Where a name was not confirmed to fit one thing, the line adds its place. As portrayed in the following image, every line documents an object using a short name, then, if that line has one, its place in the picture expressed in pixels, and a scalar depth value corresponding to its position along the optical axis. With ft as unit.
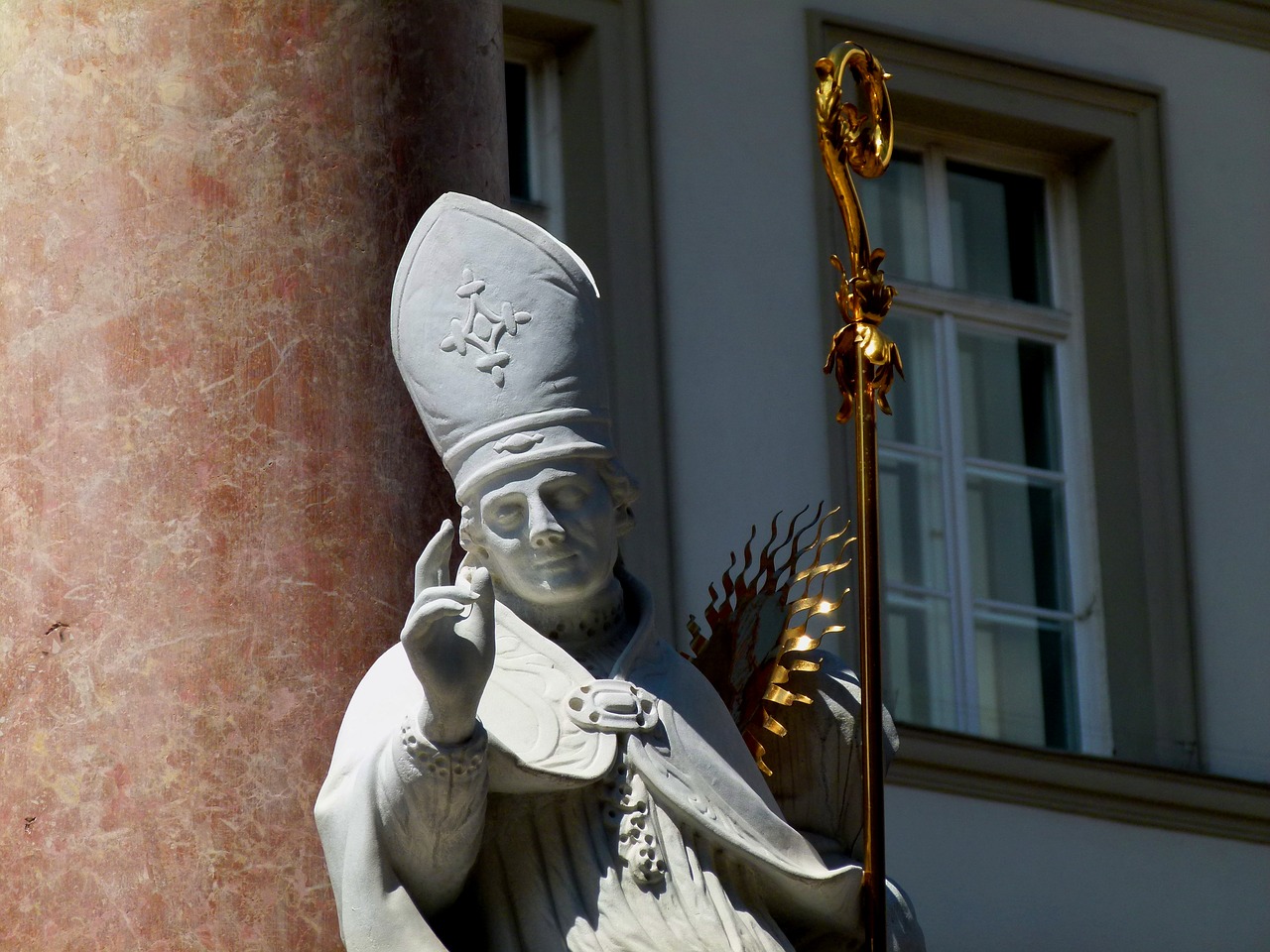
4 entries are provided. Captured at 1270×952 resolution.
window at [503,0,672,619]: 73.56
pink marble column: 34.78
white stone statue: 30.25
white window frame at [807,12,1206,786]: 78.54
